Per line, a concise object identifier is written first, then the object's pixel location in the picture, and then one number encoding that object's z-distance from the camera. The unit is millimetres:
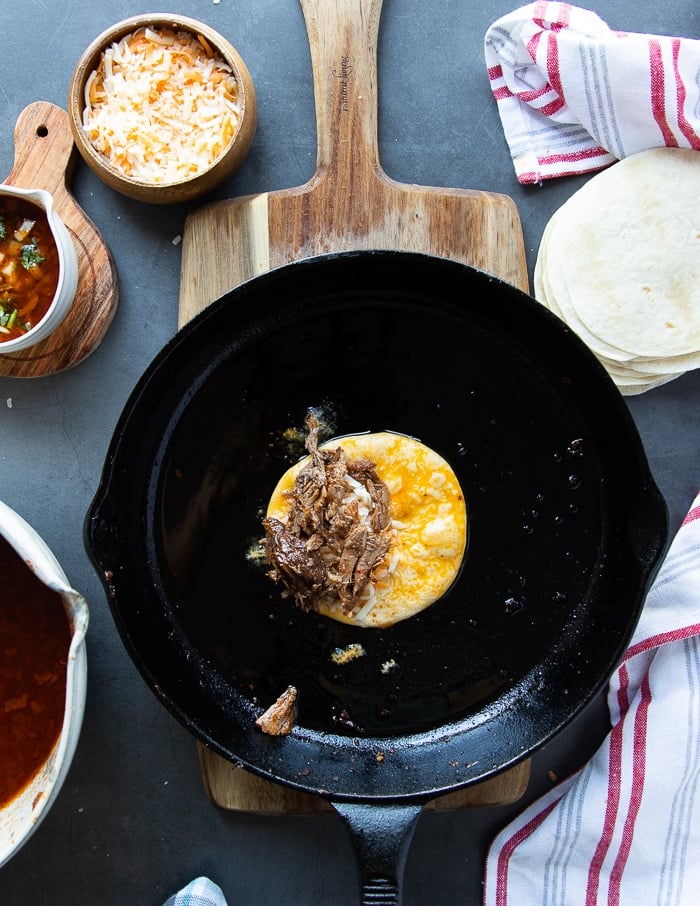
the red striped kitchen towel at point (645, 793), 627
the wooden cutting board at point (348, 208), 631
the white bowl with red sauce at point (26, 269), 621
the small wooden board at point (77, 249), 645
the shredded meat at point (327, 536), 602
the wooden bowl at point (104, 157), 609
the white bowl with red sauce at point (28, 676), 583
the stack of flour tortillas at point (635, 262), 635
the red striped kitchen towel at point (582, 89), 623
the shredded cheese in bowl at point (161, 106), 616
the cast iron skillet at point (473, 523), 619
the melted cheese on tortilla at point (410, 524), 623
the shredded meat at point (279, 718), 609
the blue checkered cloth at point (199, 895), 642
